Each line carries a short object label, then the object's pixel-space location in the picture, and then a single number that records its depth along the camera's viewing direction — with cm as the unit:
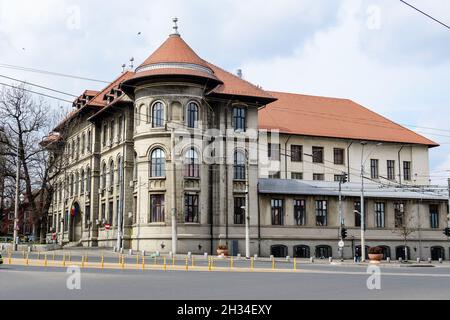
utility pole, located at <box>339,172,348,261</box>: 4658
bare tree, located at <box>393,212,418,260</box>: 5578
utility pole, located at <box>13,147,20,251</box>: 4950
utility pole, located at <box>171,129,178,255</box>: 4575
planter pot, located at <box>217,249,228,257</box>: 4518
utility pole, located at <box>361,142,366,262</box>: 4780
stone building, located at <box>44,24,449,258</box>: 4875
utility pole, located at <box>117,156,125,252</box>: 4862
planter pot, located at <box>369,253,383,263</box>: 4444
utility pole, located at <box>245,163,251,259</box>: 4622
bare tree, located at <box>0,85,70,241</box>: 5422
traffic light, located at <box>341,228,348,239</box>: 4645
